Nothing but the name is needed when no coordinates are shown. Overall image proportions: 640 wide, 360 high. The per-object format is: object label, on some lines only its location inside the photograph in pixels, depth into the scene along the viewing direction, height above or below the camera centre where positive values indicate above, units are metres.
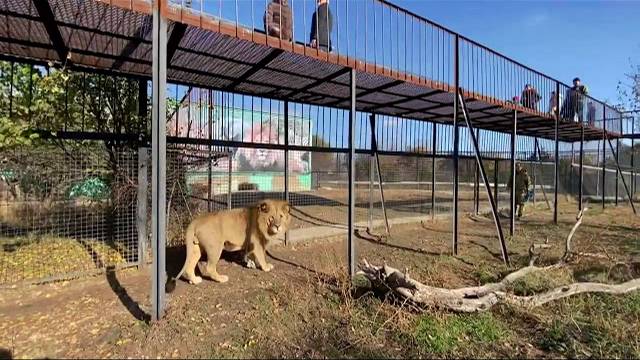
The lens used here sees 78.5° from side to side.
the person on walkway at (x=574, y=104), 12.99 +2.40
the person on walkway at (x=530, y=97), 10.96 +2.18
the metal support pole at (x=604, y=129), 15.98 +1.88
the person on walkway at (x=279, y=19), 5.61 +2.26
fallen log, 4.63 -1.49
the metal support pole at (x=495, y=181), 13.30 -0.26
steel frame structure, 4.31 +1.72
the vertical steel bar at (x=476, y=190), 14.59 -0.64
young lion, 5.77 -0.98
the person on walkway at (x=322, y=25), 6.49 +2.44
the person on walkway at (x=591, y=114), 14.92 +2.35
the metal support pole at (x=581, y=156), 13.82 +0.65
